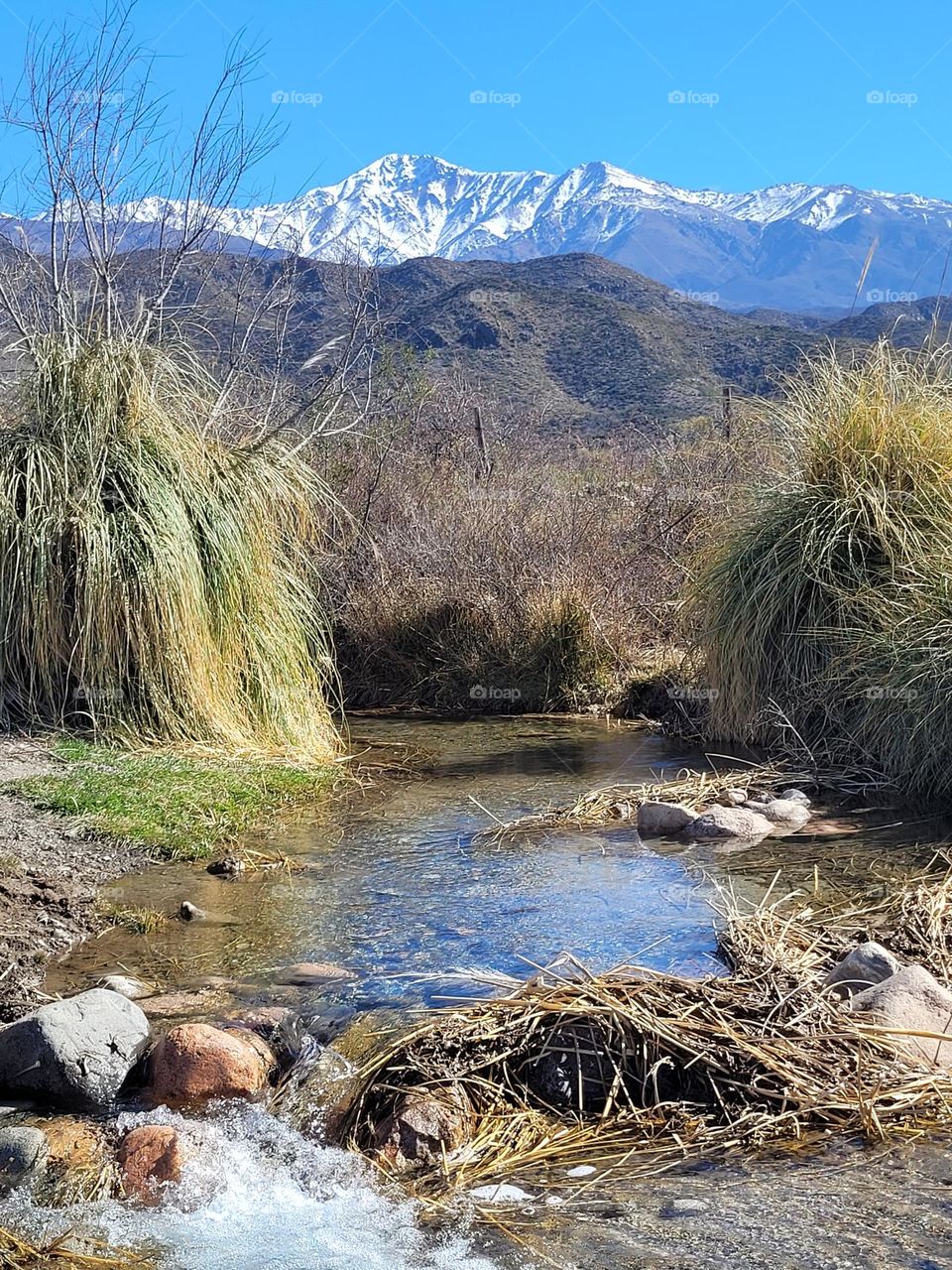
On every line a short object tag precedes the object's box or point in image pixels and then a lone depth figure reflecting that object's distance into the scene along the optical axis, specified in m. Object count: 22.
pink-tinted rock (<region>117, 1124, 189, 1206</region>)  3.75
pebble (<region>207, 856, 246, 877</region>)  6.82
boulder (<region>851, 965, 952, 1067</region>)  4.16
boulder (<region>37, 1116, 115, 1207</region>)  3.70
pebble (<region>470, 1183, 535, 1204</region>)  3.56
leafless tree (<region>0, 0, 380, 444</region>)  10.05
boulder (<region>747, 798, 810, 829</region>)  7.71
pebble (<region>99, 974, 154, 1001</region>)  5.05
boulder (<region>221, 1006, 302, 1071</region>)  4.60
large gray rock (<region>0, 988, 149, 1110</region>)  4.29
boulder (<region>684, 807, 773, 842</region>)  7.49
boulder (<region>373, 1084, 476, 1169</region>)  3.83
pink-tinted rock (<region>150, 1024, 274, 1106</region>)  4.31
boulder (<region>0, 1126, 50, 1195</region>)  3.77
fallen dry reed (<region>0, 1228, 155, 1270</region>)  3.31
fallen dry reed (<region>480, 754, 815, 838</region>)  7.77
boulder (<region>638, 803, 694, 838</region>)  7.64
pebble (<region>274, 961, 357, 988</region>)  5.23
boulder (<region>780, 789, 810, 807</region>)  8.03
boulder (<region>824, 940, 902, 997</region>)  4.62
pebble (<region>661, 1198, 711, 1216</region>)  3.43
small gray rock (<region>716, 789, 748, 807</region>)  8.05
